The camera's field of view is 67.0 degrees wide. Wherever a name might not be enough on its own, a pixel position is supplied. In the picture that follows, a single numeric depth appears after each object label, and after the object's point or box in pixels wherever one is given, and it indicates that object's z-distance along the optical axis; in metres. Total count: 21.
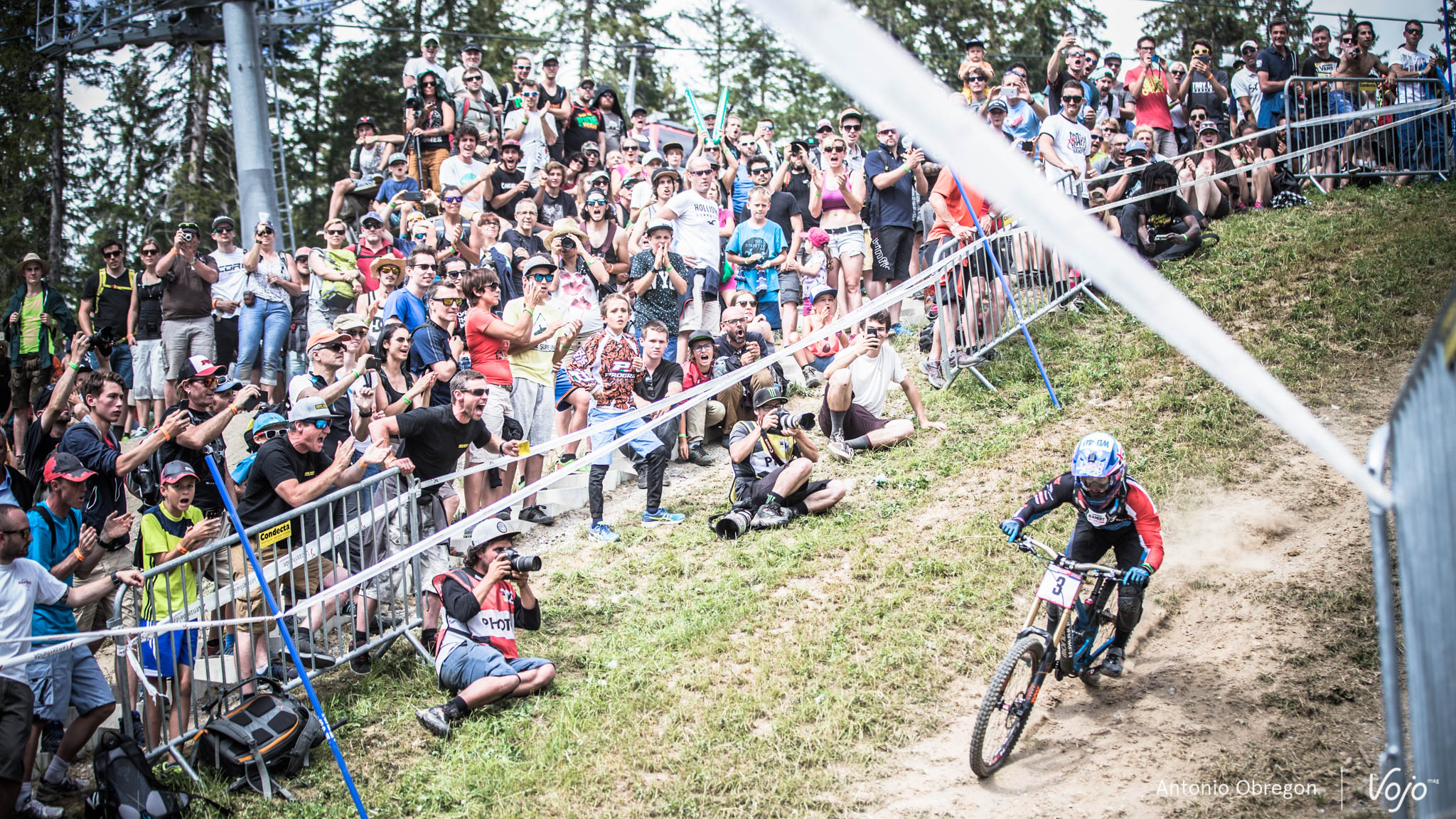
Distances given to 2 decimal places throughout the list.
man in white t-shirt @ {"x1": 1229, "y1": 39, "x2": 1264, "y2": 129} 16.33
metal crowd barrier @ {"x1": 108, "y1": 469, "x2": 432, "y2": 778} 6.85
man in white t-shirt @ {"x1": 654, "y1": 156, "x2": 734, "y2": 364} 12.95
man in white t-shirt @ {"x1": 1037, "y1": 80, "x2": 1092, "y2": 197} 13.38
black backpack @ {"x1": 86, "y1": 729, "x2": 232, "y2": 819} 6.19
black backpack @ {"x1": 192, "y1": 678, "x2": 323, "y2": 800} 6.71
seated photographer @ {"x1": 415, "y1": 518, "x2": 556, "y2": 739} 7.46
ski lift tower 18.45
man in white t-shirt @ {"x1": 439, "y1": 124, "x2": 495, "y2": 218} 13.84
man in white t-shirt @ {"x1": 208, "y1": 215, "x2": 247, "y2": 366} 12.49
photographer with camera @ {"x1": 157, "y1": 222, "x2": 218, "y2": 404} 12.23
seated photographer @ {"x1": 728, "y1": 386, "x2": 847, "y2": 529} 10.08
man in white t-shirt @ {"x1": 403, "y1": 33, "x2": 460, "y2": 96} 16.00
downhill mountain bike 6.54
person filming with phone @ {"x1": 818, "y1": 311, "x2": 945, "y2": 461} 11.47
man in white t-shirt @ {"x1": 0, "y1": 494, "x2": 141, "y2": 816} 5.95
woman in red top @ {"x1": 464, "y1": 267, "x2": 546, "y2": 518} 10.23
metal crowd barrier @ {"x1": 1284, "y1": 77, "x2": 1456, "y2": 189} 15.73
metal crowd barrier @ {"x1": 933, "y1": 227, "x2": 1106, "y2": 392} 11.97
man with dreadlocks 13.55
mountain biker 7.10
